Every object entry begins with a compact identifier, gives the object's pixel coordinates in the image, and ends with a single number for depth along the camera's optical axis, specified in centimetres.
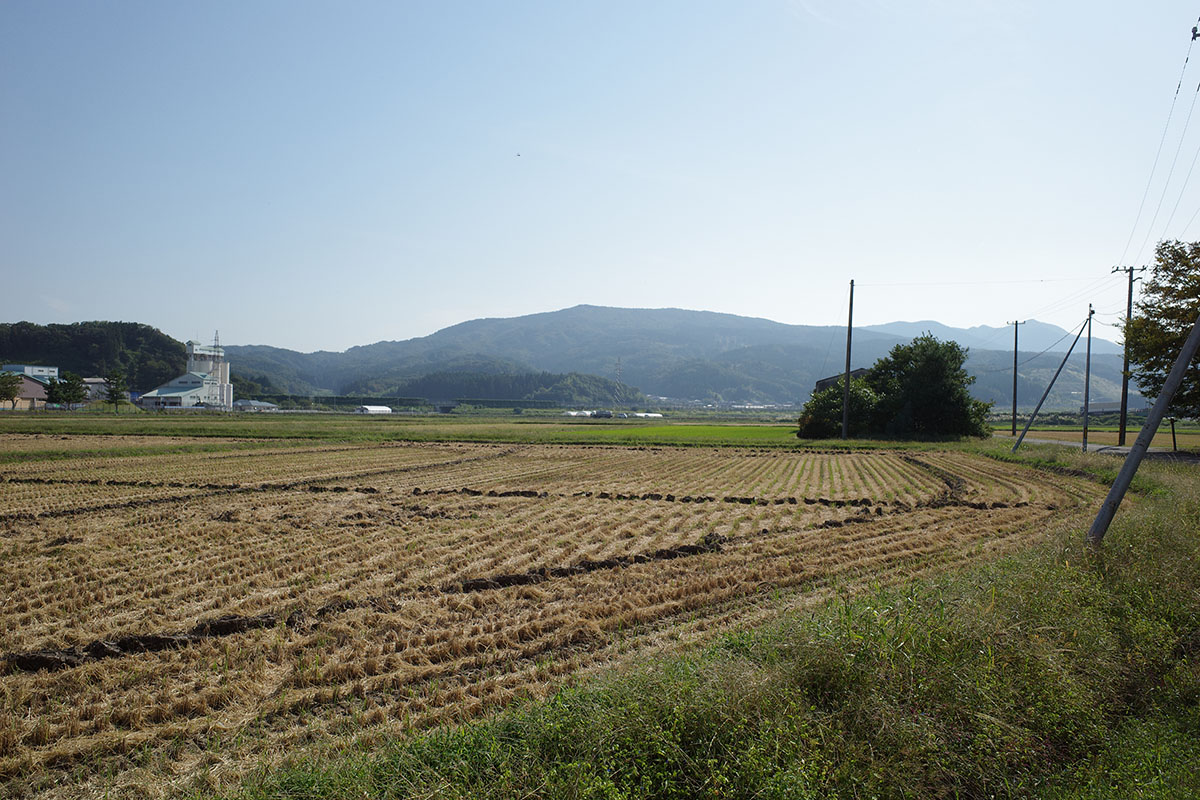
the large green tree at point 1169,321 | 2536
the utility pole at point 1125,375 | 2923
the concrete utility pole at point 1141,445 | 866
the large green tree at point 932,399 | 4212
